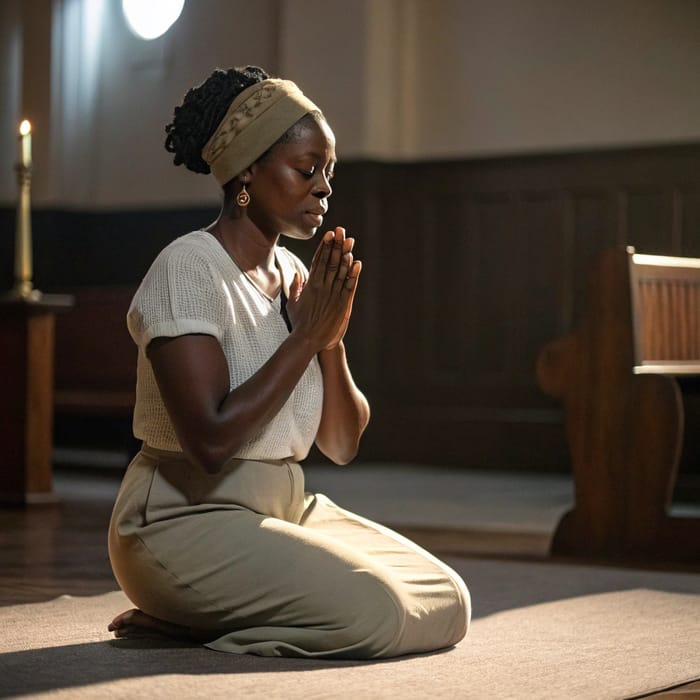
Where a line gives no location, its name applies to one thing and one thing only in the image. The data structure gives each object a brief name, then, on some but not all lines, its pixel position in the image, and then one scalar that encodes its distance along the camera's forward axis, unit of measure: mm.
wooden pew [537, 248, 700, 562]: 7748
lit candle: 10111
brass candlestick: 10471
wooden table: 10381
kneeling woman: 4504
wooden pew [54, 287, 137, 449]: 12810
